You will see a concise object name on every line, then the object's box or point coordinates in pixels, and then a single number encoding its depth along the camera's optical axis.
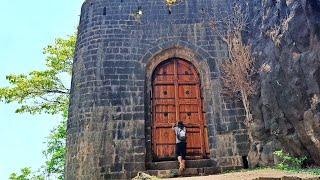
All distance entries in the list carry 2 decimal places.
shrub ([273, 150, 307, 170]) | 6.30
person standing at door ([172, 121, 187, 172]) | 7.14
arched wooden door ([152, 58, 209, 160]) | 7.73
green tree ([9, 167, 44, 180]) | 13.02
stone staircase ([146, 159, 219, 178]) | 6.94
